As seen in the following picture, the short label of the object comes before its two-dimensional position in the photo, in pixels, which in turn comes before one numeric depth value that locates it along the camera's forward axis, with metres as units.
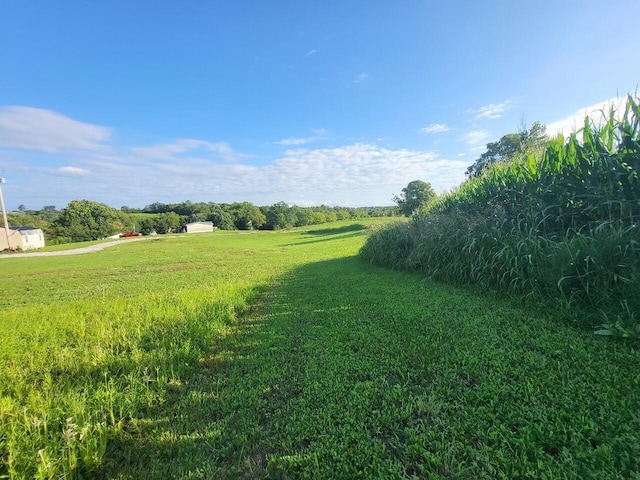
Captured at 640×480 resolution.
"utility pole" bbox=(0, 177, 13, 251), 27.77
